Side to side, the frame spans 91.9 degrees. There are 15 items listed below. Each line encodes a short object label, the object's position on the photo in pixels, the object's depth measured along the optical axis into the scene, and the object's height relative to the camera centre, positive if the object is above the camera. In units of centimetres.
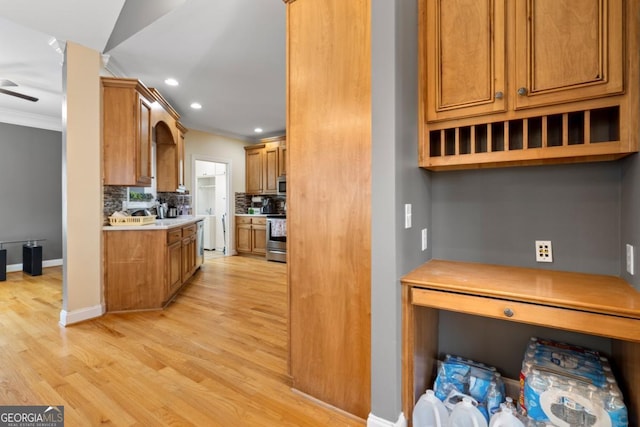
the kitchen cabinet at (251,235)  646 -50
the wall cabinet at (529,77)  131 +62
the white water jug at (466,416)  146 -98
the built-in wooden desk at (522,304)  117 -40
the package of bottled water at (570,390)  129 -79
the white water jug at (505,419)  138 -95
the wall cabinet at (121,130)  320 +86
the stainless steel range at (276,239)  596 -54
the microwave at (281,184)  635 +56
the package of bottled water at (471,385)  160 -95
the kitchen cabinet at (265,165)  645 +101
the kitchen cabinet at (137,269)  322 -60
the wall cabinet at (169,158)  470 +84
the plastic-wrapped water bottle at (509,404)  147 -94
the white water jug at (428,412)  154 -101
